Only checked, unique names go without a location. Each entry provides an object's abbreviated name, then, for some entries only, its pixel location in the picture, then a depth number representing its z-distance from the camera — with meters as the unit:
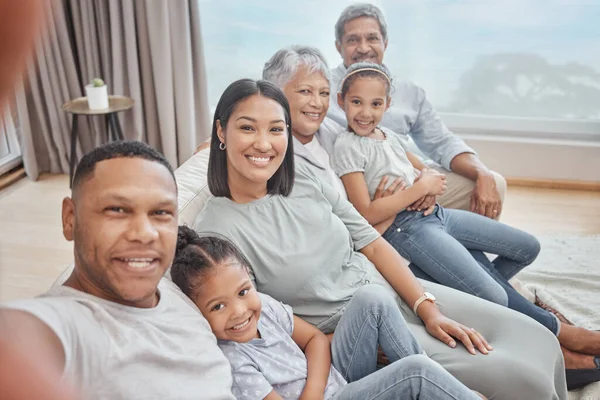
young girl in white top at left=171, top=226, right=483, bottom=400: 1.17
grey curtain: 3.22
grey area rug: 2.20
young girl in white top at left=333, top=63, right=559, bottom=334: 1.84
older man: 2.18
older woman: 1.82
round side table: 3.01
